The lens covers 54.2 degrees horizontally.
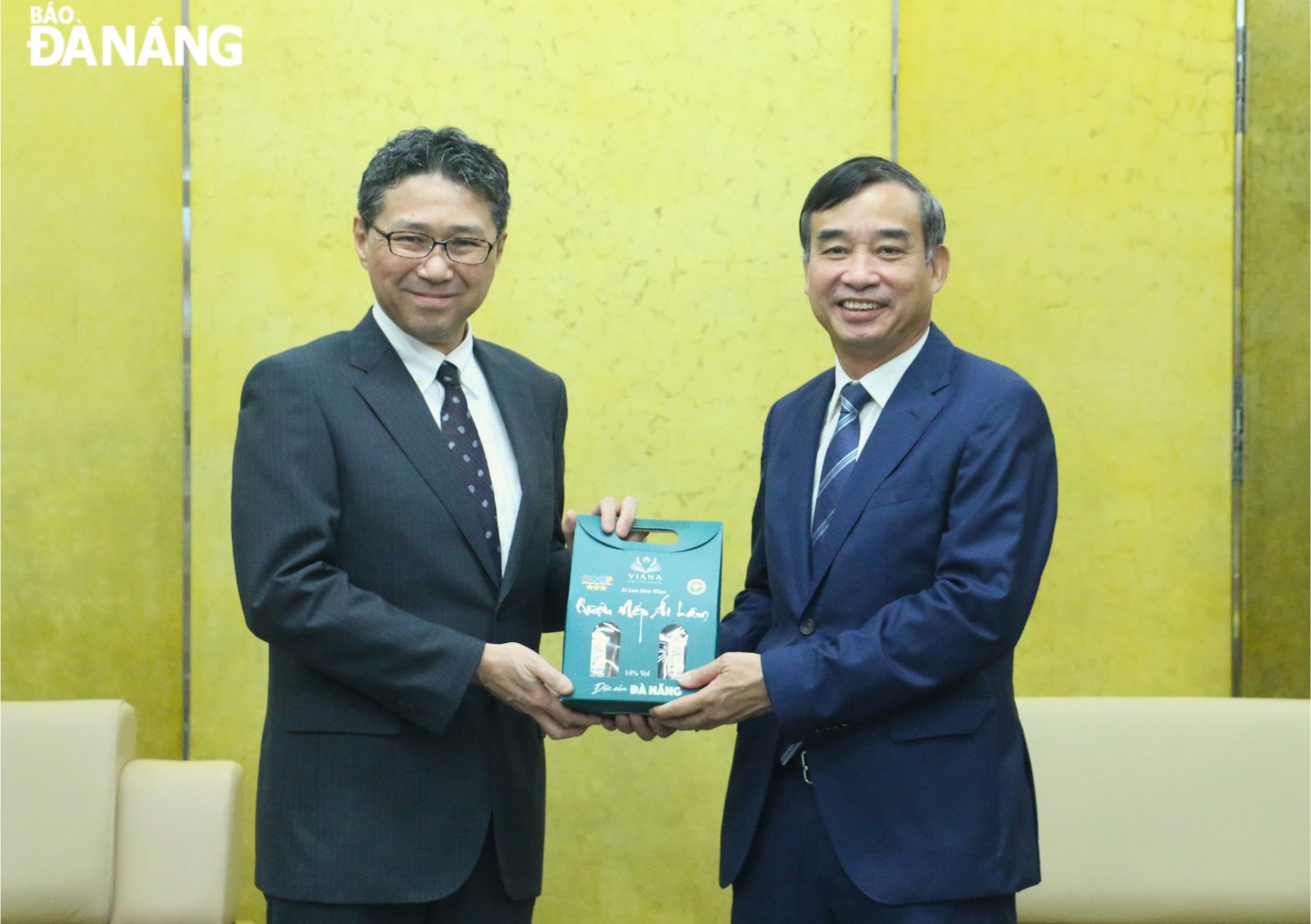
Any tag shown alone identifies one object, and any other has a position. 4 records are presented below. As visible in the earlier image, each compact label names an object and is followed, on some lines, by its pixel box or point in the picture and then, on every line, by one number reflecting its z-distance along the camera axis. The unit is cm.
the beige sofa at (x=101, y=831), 286
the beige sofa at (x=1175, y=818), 284
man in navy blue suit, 190
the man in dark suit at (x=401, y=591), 200
